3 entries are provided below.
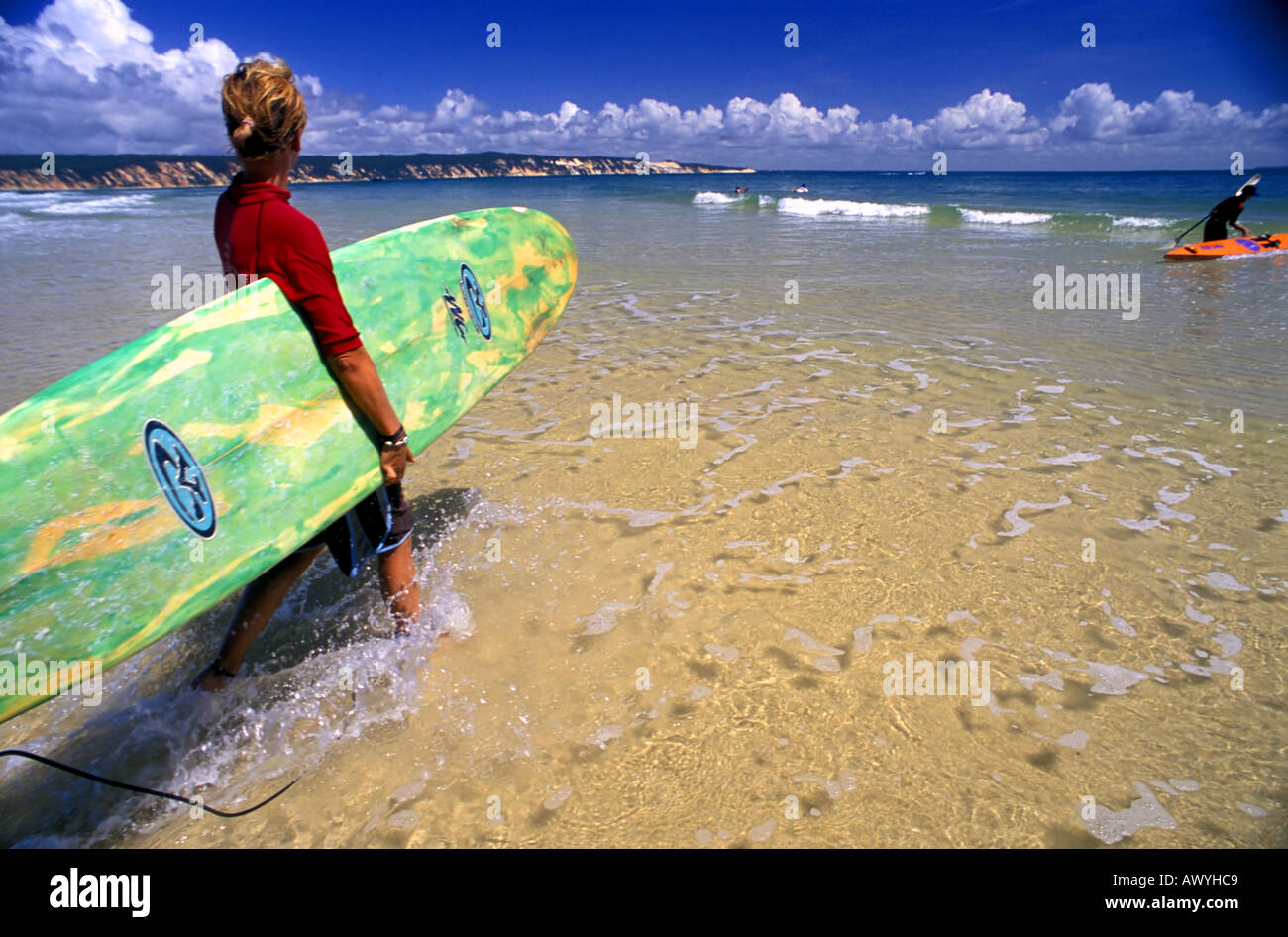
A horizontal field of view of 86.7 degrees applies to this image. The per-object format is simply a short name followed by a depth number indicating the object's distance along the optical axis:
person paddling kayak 12.38
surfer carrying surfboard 1.95
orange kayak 11.95
